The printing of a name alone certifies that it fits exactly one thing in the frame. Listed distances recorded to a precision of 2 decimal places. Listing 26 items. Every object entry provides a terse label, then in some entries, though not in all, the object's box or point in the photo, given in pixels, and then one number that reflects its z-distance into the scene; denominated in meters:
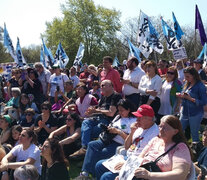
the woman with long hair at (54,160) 3.92
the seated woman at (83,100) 6.46
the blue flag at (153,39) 8.82
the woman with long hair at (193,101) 5.14
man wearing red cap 3.95
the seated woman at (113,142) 4.70
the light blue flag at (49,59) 11.15
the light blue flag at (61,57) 11.26
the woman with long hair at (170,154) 2.94
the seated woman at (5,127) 5.78
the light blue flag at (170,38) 8.27
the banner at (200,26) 8.03
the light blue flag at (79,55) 12.53
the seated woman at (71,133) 5.89
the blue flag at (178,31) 8.51
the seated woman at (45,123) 6.39
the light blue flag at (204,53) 8.57
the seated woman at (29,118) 6.75
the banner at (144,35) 8.83
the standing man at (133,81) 6.47
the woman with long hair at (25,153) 4.46
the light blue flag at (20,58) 10.10
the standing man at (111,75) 6.81
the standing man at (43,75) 8.82
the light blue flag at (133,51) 9.33
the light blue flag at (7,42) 10.42
